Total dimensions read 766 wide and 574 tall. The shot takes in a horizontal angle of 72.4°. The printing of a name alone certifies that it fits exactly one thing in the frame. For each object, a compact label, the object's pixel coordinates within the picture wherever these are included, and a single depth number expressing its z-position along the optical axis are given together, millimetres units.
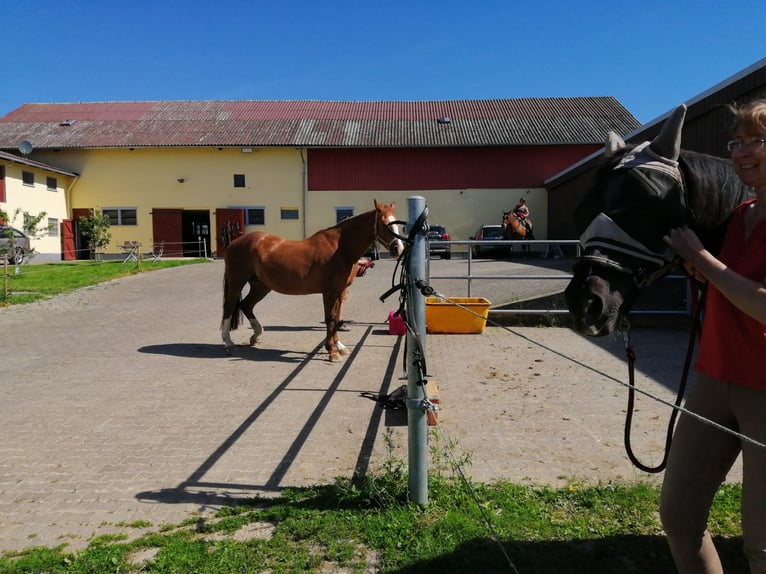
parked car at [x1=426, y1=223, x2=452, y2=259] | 22656
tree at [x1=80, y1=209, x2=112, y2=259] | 26969
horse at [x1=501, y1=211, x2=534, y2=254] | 23141
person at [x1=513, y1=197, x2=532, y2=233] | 24141
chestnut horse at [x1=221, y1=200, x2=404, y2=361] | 7469
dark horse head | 1889
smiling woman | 1666
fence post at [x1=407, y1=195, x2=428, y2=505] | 3166
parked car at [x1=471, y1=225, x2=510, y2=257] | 23252
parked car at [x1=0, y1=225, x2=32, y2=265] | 16714
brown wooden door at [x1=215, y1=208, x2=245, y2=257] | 29484
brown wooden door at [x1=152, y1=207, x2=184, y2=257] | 29938
